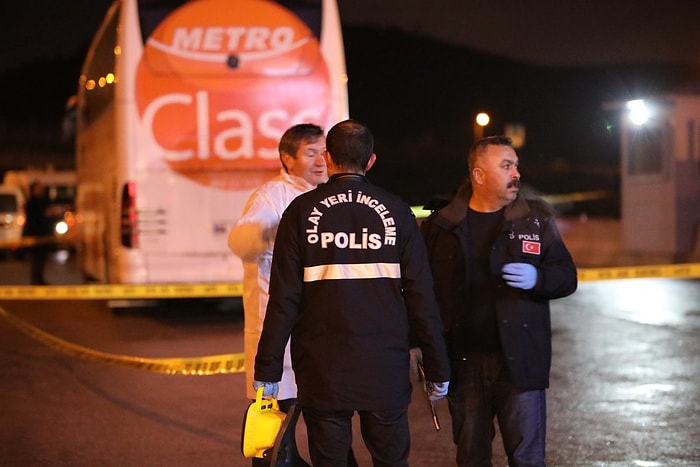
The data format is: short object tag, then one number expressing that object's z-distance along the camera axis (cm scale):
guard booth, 2058
